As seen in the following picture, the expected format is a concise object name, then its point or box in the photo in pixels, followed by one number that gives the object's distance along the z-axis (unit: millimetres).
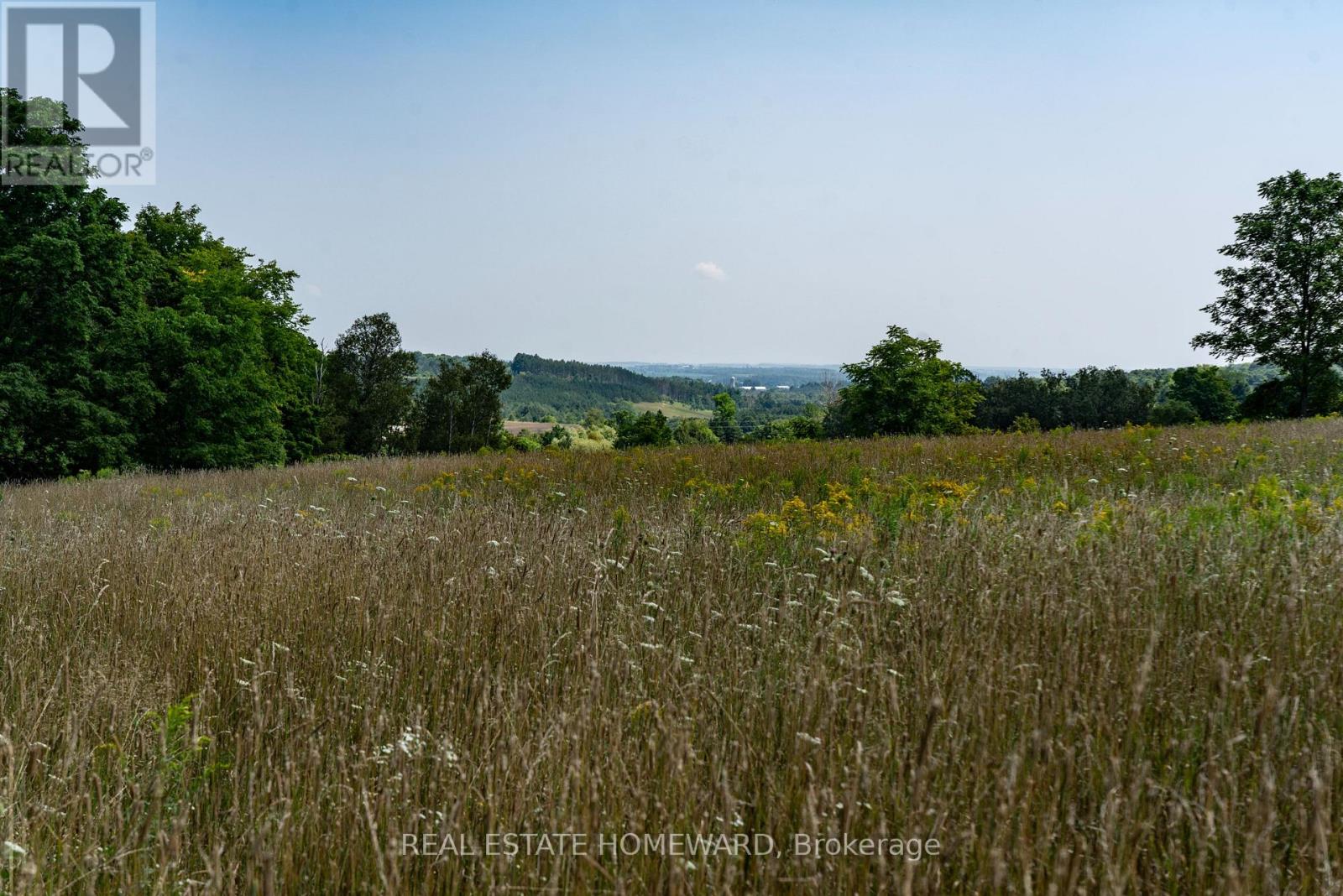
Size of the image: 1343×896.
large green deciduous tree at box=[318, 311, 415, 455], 52031
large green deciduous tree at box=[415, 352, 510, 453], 60719
